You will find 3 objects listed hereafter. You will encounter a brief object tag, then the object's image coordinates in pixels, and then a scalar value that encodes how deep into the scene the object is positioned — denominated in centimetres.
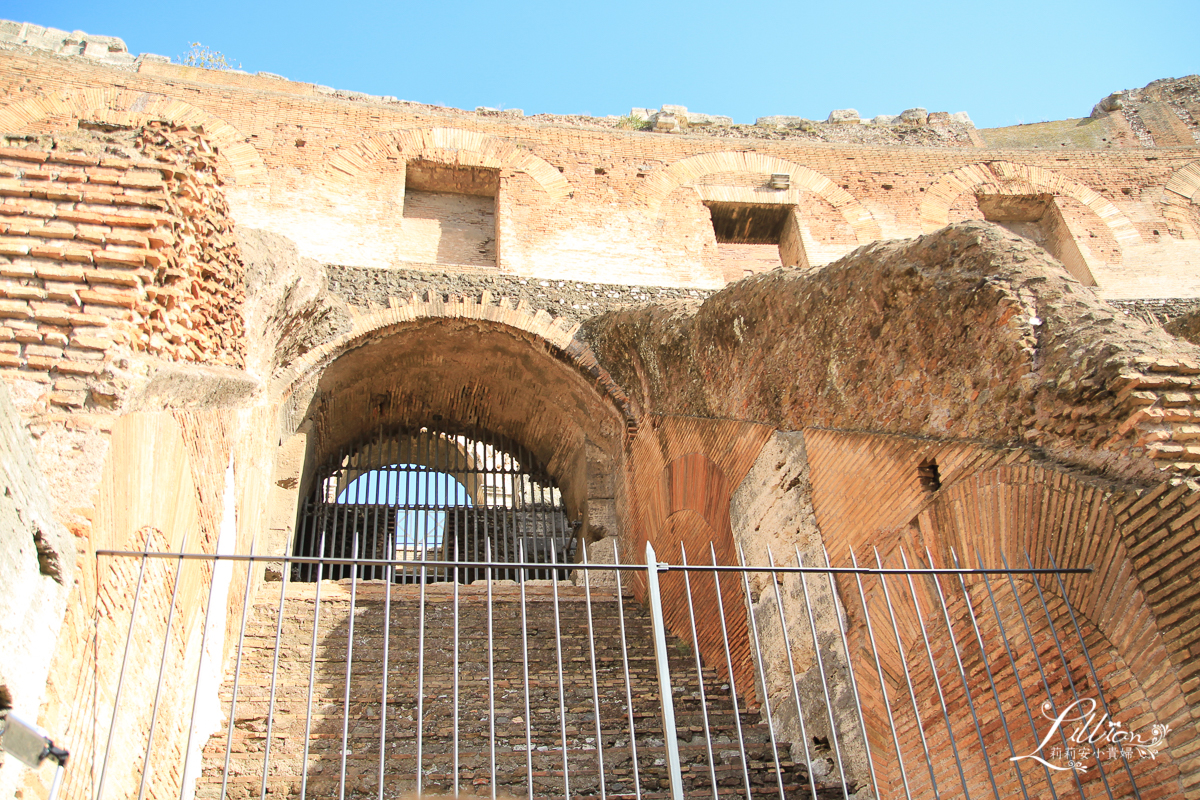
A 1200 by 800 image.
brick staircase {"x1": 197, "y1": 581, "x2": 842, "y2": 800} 453
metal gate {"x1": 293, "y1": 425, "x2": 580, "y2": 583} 845
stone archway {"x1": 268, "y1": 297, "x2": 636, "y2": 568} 756
